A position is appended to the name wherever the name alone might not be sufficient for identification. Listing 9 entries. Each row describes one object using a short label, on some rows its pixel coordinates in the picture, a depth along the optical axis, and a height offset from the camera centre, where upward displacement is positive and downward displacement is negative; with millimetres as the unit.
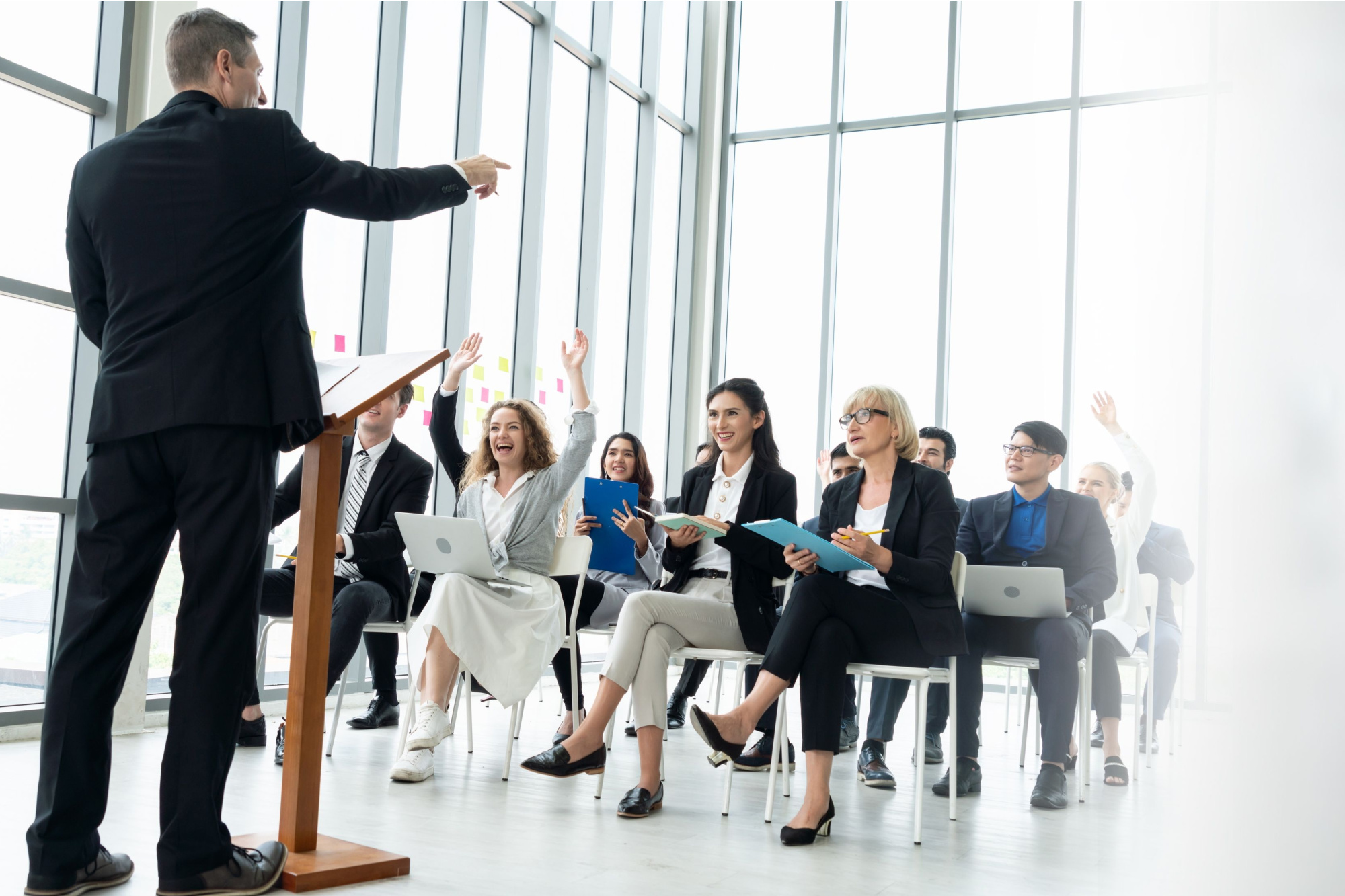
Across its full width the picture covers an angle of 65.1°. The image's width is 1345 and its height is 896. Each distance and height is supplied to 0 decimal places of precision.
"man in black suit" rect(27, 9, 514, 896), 1808 +99
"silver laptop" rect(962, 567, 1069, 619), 3322 -203
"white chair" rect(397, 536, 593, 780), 3553 -178
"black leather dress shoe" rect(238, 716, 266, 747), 3674 -854
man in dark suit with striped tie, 3553 -134
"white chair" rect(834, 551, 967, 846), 2646 -408
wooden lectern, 2008 -296
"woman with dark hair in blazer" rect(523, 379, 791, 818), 2865 -247
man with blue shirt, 3338 -109
